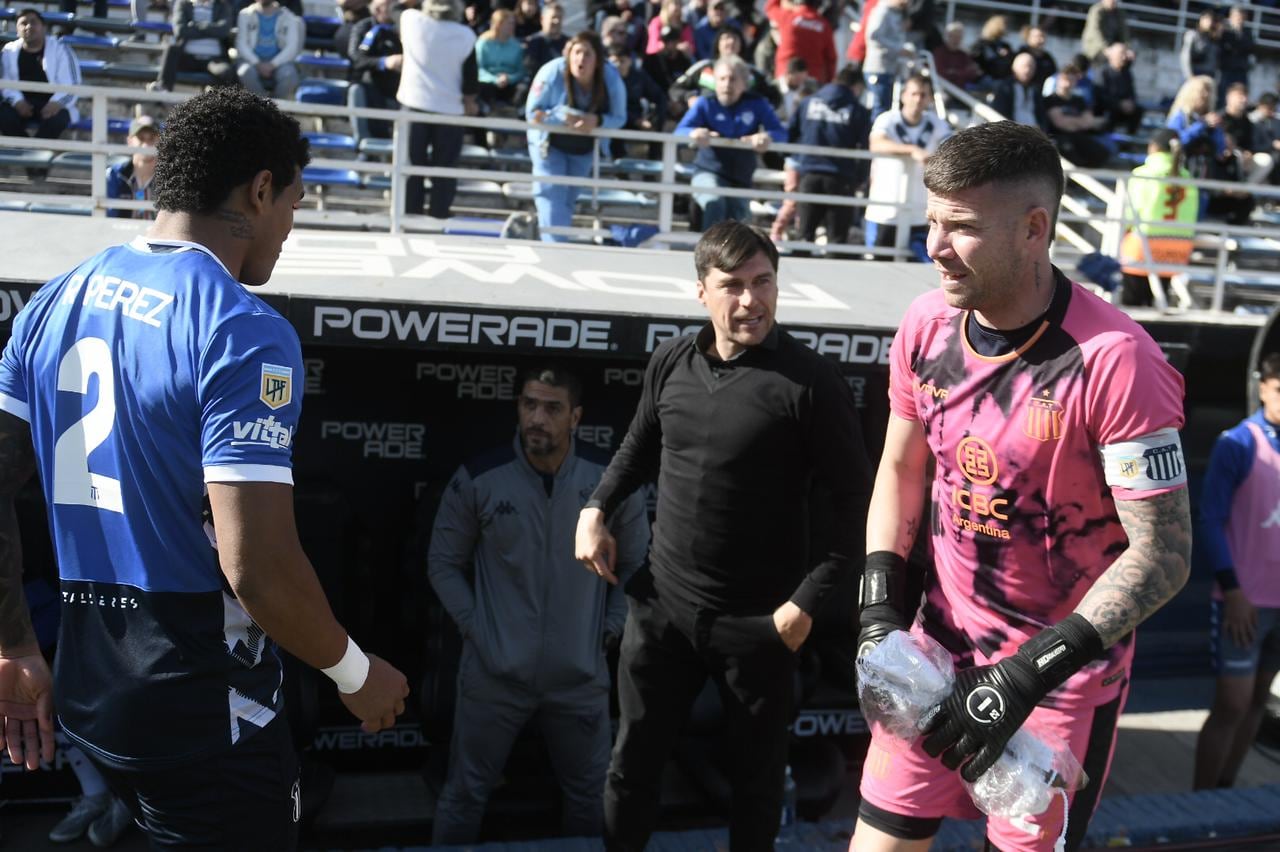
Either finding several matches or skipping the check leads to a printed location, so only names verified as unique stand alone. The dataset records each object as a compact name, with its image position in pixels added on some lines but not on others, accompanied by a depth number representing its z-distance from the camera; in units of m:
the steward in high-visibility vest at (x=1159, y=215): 8.38
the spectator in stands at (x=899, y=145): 7.94
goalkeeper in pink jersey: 2.58
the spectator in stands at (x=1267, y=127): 12.84
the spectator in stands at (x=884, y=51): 10.92
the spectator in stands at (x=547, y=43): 9.99
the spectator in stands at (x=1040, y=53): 12.95
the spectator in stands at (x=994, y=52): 13.43
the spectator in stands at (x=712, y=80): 9.84
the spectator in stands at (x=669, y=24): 11.16
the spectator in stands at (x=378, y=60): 9.24
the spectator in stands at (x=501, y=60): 9.58
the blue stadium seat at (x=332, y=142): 9.73
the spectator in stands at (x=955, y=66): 13.10
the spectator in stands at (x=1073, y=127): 12.39
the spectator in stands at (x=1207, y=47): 14.77
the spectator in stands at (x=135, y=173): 7.11
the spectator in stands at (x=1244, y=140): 12.07
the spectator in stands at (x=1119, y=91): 13.67
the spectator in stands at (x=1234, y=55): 14.83
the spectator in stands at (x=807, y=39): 11.00
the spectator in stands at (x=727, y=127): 8.04
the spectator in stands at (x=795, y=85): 10.62
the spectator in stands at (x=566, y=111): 7.53
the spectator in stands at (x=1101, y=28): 14.57
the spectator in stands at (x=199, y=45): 9.63
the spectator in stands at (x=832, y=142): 8.44
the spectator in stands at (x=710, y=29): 11.45
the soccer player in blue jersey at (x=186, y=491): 2.28
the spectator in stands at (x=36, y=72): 8.18
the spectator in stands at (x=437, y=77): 8.04
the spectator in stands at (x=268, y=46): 9.70
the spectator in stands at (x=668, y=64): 10.92
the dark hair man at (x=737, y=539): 3.63
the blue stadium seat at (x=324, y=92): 10.14
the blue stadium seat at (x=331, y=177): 9.23
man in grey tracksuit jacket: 4.54
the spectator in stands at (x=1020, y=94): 11.89
